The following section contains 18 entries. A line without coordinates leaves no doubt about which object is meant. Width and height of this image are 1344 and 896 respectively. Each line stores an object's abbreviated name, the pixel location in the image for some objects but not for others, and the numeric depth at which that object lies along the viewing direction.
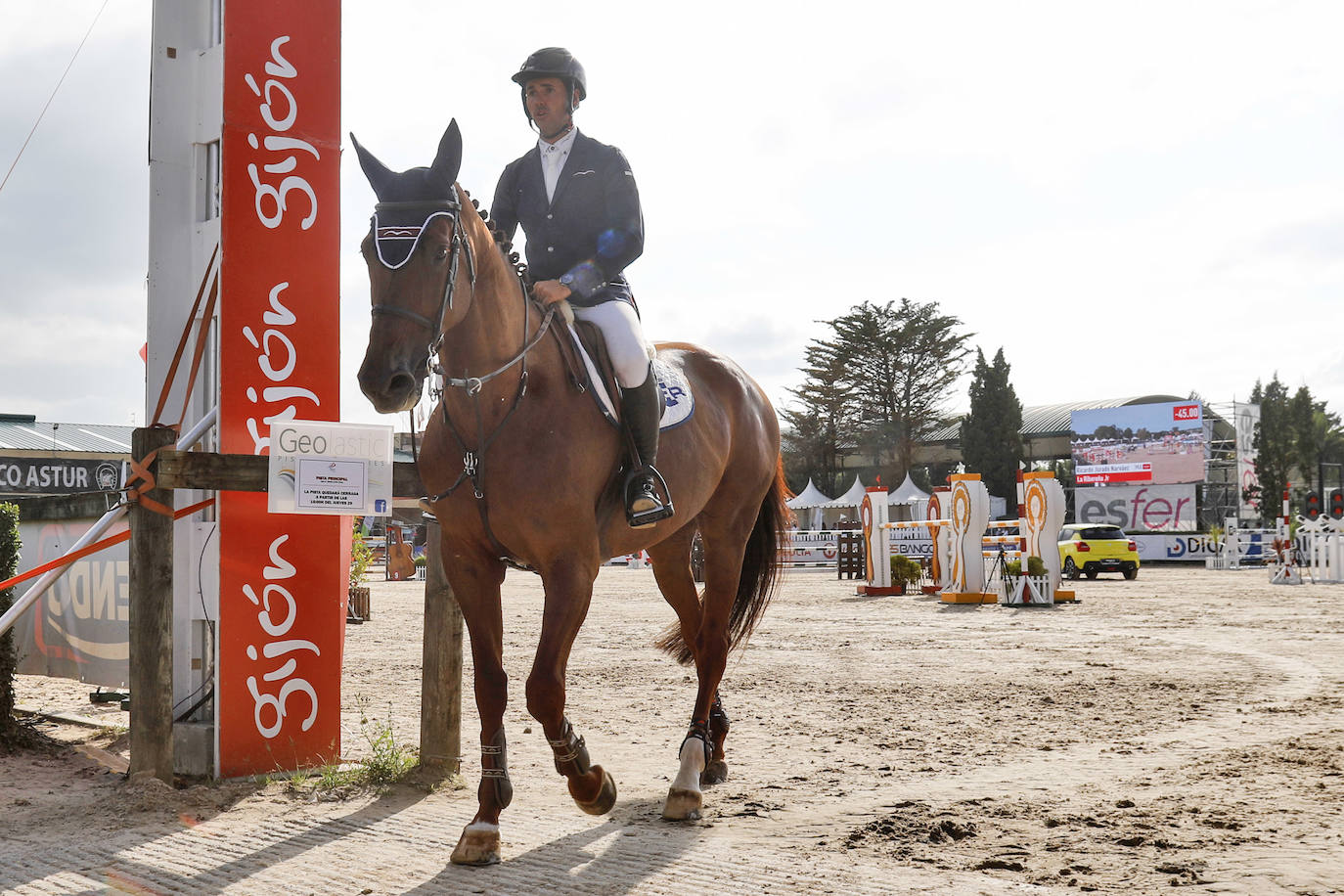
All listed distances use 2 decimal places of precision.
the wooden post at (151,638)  4.90
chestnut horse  3.60
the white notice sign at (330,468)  5.03
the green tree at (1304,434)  56.47
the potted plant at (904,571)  23.36
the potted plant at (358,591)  17.30
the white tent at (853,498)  44.69
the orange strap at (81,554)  5.17
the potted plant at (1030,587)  19.41
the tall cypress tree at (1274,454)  54.47
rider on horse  4.59
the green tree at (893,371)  63.06
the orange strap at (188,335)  5.43
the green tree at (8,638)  6.30
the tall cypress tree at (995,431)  56.50
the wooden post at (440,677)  5.34
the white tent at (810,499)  46.53
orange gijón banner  5.40
